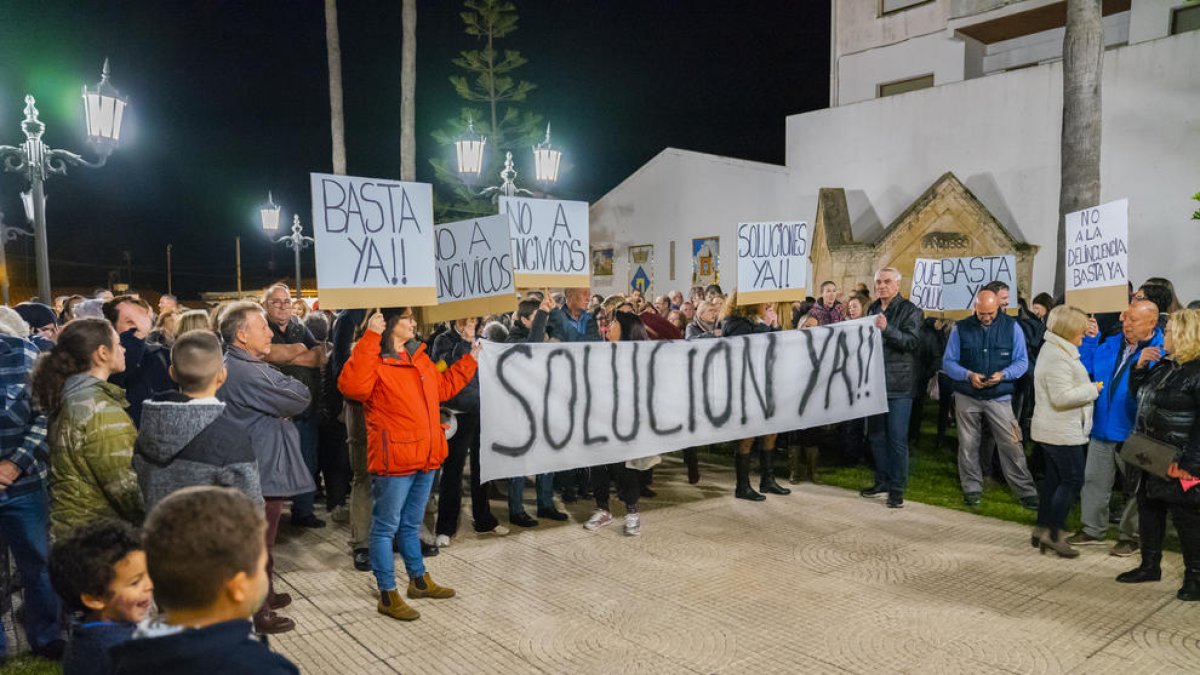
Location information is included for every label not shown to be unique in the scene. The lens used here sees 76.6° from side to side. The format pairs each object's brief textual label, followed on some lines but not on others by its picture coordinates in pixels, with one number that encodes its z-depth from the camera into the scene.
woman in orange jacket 4.46
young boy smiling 2.51
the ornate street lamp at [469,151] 13.25
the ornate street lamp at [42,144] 9.03
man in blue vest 7.00
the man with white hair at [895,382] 7.20
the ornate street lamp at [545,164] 13.62
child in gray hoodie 3.32
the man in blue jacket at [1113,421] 5.59
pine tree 25.12
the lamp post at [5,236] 15.52
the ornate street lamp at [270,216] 18.30
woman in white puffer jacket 5.59
